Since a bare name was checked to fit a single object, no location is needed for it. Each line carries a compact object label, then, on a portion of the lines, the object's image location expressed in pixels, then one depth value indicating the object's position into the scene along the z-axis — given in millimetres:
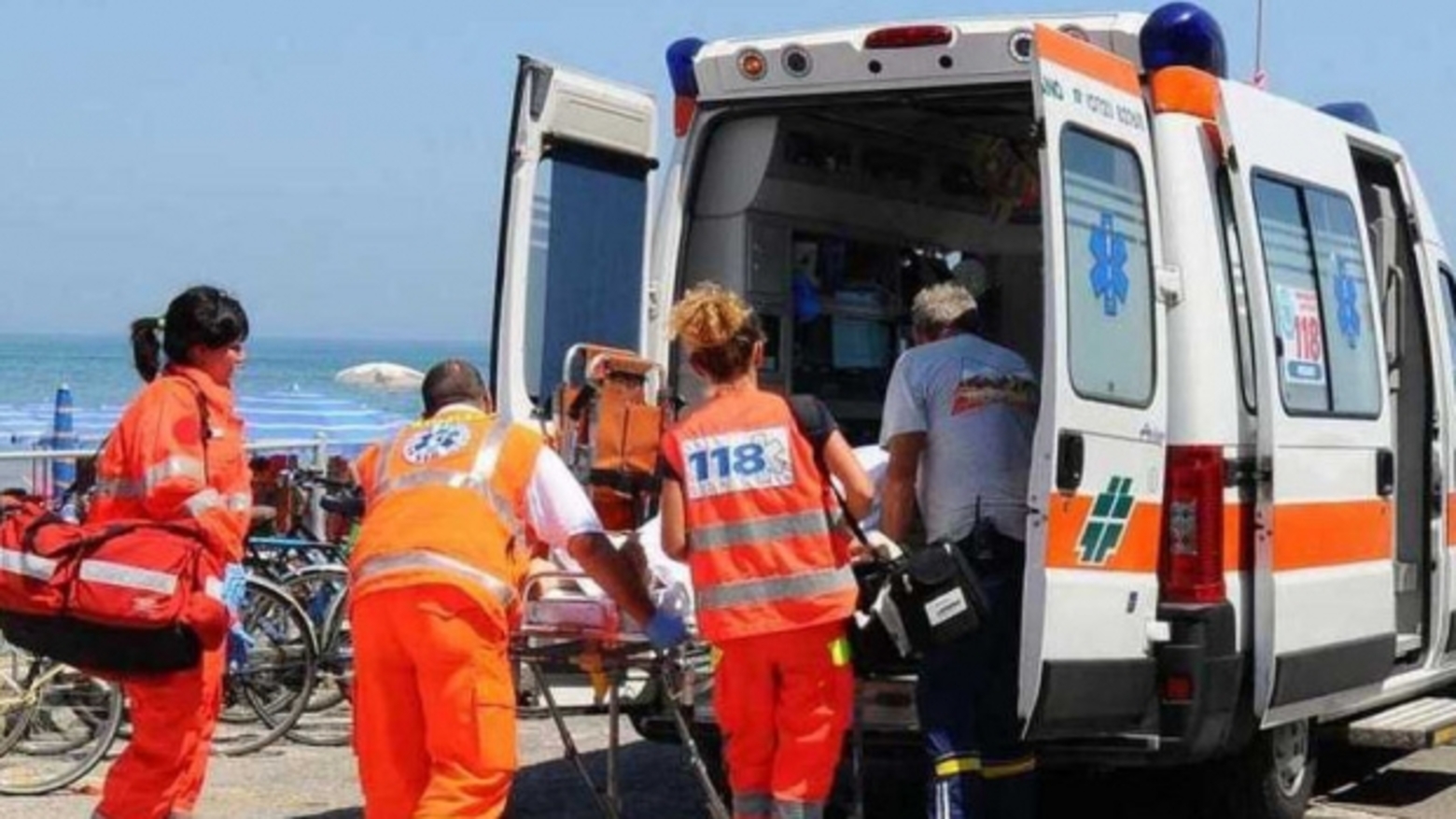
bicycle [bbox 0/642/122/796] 9242
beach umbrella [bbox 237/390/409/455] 16578
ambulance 6520
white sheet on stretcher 6594
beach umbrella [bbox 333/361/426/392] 36312
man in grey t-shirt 6703
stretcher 6441
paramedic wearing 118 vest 6184
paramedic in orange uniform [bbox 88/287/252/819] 6691
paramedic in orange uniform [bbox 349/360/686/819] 5629
